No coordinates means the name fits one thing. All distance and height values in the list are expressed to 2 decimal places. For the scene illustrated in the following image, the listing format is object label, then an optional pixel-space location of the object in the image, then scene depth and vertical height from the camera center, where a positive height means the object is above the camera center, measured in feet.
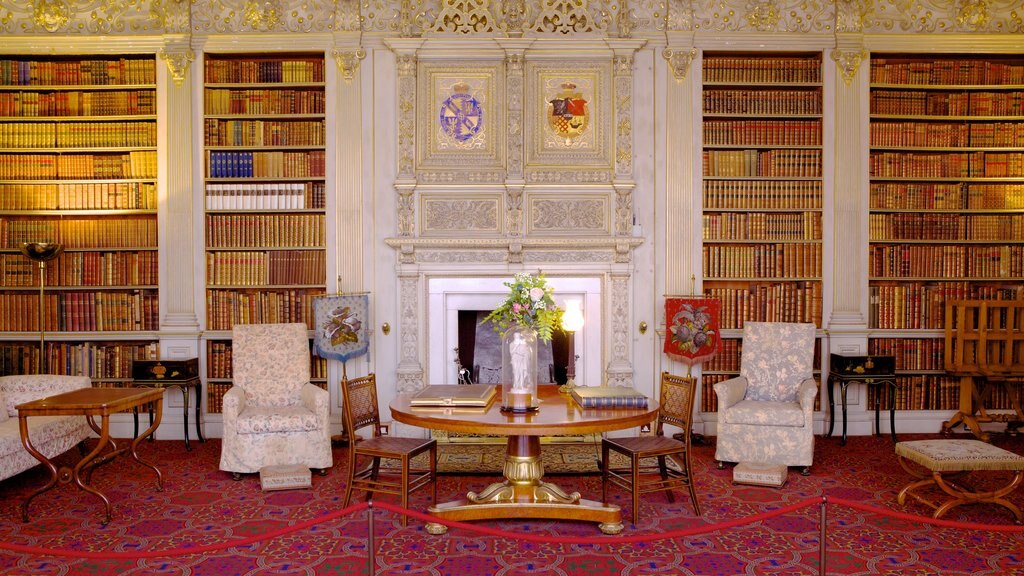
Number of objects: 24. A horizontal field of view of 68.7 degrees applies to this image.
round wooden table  12.91 -3.27
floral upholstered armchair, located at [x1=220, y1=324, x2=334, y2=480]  17.63 -3.22
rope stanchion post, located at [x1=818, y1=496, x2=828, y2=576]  9.48 -3.39
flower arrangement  13.98 -0.59
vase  14.11 -1.67
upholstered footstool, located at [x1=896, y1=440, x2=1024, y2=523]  14.51 -3.63
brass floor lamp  20.93 +0.59
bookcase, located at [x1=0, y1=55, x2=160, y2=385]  22.44 +2.34
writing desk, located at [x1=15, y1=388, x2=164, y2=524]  14.80 -2.65
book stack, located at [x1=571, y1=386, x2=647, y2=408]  14.10 -2.30
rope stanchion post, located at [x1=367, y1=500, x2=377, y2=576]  9.19 -3.21
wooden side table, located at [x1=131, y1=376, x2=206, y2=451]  20.86 -3.01
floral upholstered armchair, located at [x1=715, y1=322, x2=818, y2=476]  17.93 -3.15
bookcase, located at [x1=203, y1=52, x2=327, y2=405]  22.40 +2.56
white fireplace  22.40 -0.95
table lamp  19.95 -1.54
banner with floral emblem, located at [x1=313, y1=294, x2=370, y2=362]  20.81 -1.35
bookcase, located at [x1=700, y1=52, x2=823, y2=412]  22.53 +2.67
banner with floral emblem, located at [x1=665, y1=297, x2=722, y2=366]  21.18 -1.45
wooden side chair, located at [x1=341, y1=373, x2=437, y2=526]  14.14 -3.27
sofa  15.90 -3.32
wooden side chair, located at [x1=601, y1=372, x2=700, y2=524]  14.29 -3.31
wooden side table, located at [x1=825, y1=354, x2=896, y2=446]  21.15 -2.67
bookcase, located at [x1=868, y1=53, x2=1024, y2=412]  22.62 +2.19
